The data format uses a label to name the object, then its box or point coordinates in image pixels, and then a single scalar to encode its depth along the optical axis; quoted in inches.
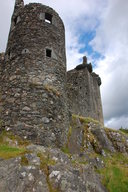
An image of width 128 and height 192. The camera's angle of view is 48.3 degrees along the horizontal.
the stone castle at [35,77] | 267.2
